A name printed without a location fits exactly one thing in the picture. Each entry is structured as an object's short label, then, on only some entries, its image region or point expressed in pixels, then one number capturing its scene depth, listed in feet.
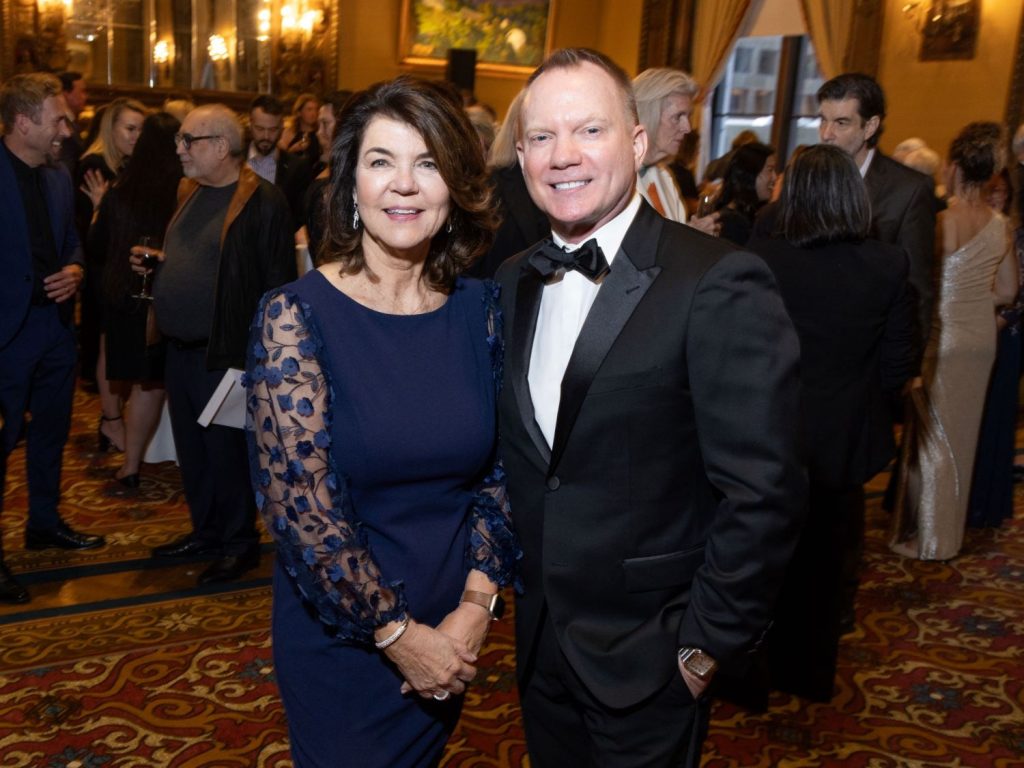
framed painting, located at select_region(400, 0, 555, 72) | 39.83
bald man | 11.78
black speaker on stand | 35.50
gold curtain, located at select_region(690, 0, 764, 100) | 34.81
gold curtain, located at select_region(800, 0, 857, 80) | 29.86
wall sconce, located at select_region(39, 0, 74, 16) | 33.71
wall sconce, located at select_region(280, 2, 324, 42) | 37.68
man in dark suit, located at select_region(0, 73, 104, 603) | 11.96
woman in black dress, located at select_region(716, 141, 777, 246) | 16.08
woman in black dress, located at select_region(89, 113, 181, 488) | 13.39
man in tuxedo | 5.12
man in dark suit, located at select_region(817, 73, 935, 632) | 12.06
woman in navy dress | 5.39
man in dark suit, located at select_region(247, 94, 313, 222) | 19.89
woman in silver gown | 14.33
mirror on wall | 35.33
